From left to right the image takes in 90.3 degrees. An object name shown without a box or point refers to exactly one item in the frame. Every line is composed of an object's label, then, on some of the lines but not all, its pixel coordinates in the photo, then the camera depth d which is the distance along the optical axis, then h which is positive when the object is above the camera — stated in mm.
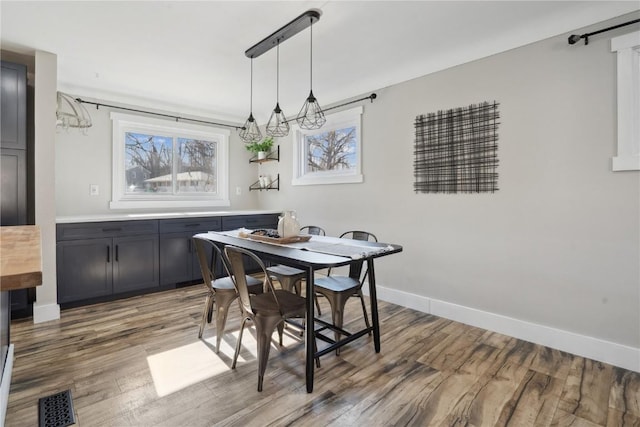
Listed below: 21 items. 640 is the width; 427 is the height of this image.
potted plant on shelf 4641 +927
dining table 1844 -283
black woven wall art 2699 +540
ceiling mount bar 2227 +1360
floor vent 1586 -1048
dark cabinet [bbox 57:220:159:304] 3115 -503
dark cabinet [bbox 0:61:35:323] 2699 +556
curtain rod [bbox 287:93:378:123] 3482 +1263
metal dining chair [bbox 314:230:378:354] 2350 -602
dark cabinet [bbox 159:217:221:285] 3736 -477
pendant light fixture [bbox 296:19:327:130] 2348 +751
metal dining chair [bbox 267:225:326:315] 2705 -572
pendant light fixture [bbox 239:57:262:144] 2787 +696
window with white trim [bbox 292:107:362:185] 3771 +767
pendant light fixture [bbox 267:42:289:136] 2598 +703
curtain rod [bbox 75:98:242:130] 3671 +1264
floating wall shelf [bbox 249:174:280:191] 4824 +374
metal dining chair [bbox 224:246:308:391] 1888 -615
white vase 2564 -128
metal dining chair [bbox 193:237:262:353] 2309 -588
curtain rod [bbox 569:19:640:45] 2055 +1197
